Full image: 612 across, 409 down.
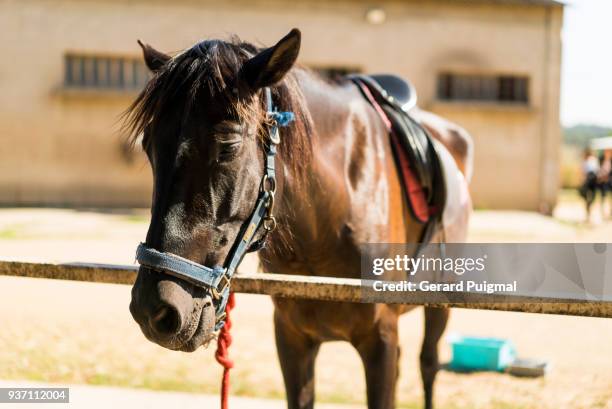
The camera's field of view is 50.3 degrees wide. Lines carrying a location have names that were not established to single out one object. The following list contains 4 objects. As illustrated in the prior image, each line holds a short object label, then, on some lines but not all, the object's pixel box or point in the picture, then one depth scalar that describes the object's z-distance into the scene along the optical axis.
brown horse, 1.82
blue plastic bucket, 4.64
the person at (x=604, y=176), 15.74
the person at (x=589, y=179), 15.30
